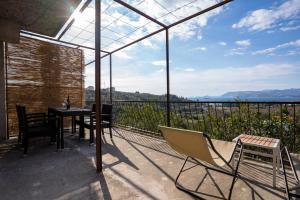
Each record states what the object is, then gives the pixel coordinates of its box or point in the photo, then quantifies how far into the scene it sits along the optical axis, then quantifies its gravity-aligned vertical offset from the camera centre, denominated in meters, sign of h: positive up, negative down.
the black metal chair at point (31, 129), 3.45 -0.59
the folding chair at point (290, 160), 2.04 -0.67
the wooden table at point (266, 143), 2.14 -0.56
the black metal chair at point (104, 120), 4.16 -0.54
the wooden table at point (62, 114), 3.83 -0.32
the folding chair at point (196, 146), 1.86 -0.55
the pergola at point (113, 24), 2.77 +1.66
